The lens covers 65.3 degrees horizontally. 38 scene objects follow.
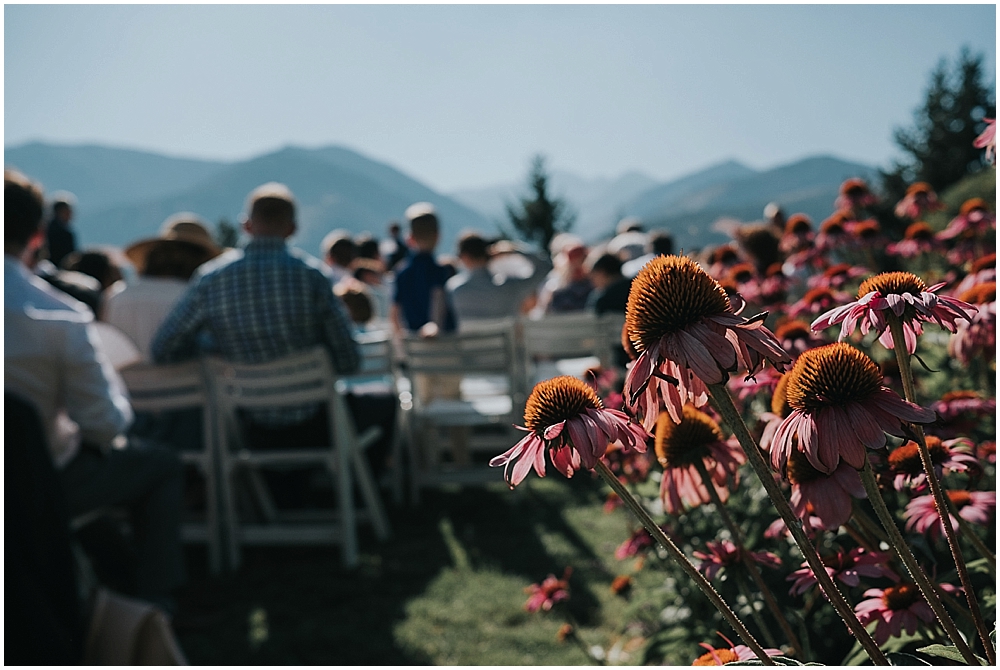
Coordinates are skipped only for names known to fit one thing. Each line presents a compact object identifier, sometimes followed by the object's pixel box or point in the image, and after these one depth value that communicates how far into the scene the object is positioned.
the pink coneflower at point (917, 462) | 1.13
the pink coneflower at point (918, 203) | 4.14
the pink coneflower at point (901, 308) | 0.87
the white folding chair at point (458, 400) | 4.43
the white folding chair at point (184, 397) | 3.68
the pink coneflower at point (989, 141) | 1.19
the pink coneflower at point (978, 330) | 1.60
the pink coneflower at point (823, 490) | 0.90
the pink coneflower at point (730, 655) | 0.90
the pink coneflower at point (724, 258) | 3.72
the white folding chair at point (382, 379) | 4.42
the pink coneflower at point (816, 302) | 2.26
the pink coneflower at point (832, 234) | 3.78
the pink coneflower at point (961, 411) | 1.49
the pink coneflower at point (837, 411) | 0.75
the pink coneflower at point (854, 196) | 4.59
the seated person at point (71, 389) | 2.49
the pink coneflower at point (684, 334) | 0.74
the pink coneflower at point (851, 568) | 1.05
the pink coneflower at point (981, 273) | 1.72
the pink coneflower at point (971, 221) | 3.02
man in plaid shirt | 3.72
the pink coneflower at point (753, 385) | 1.15
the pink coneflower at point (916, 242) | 3.12
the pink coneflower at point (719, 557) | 1.38
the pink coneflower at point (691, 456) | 1.17
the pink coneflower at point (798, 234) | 4.14
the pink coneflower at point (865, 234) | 3.62
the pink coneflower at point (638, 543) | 2.03
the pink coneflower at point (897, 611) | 1.06
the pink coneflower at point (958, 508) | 1.17
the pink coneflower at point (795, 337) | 1.75
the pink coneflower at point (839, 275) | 2.72
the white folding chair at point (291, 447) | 3.61
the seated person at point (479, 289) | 5.71
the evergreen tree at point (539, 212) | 25.50
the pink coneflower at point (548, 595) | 2.11
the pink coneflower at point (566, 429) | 0.80
